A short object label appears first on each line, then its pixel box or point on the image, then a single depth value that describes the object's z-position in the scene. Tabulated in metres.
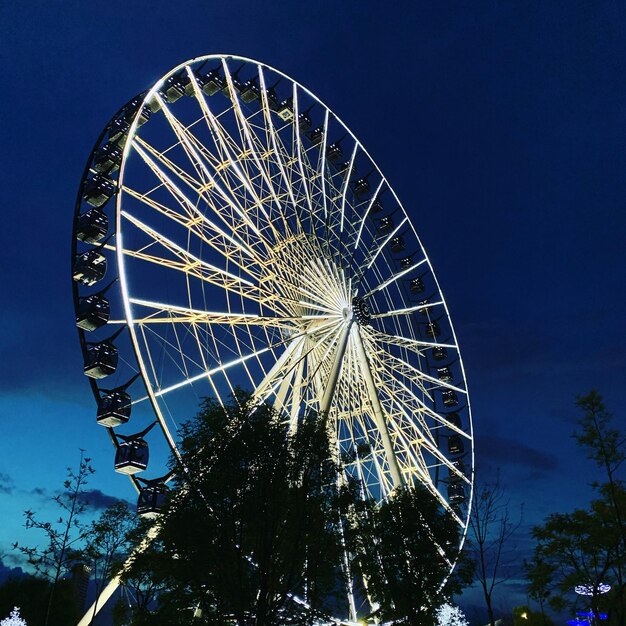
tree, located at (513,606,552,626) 43.83
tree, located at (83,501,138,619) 20.31
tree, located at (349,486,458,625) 15.70
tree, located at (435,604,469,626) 17.24
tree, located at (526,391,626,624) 14.72
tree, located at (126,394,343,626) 12.32
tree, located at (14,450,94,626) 19.28
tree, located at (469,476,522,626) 13.77
